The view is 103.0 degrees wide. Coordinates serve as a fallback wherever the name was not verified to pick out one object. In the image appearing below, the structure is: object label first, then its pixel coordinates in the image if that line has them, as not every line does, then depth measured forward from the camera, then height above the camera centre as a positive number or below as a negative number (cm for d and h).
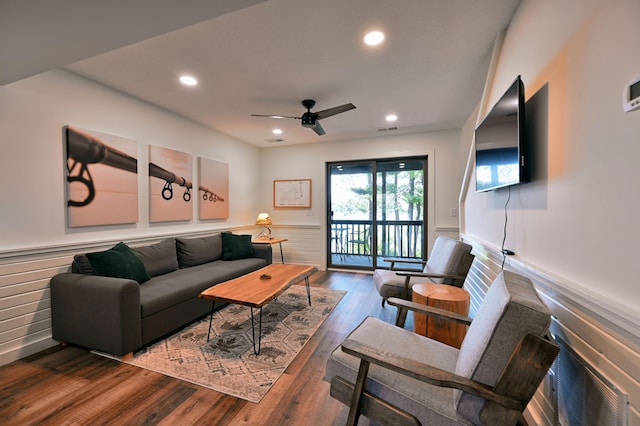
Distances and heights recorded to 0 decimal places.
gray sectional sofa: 202 -77
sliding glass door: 475 -2
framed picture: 525 +35
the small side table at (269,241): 446 -57
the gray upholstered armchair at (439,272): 249 -64
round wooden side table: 192 -85
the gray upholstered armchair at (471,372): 89 -64
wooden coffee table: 219 -75
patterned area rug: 183 -120
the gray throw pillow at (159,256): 290 -55
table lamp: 498 -21
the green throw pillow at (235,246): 388 -57
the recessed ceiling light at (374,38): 194 +135
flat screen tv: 148 +45
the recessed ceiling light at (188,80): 257 +135
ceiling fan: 289 +111
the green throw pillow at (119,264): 232 -51
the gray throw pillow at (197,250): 342 -57
